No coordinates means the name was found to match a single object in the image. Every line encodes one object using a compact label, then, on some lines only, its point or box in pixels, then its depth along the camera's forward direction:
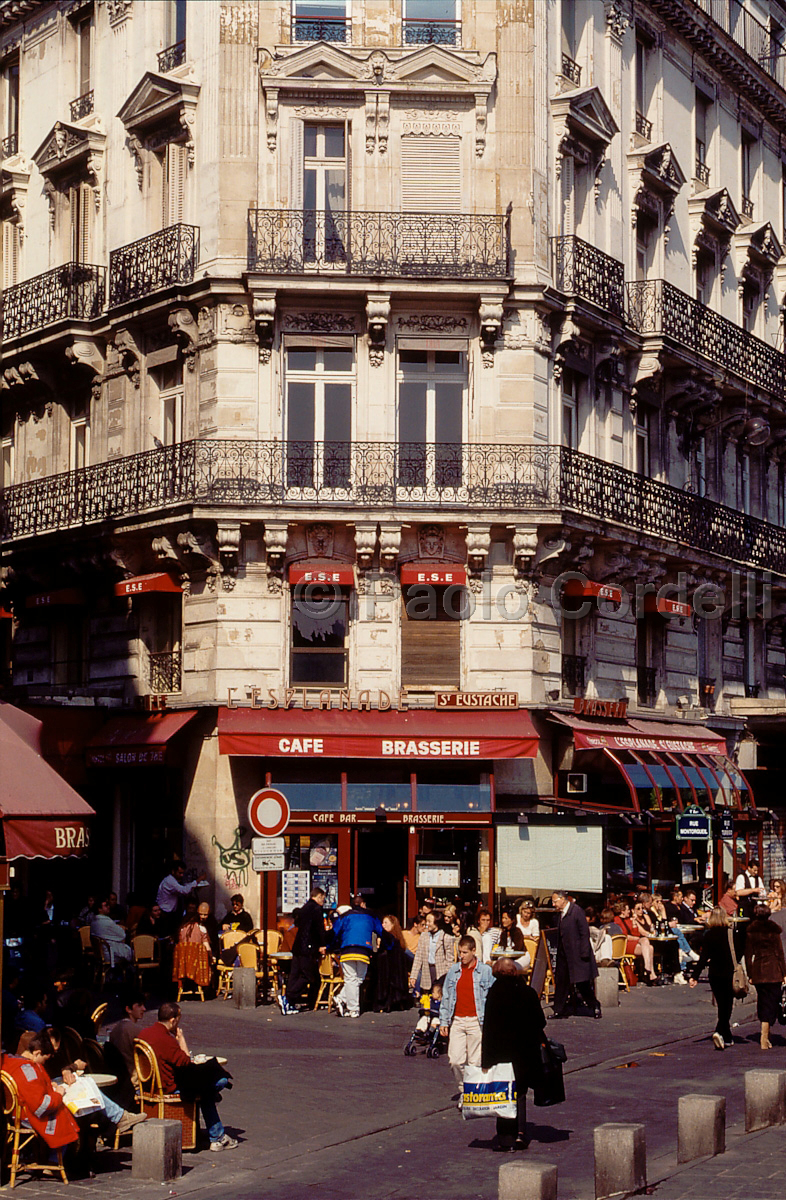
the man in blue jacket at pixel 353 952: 23.33
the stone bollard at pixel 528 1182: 11.02
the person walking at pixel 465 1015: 15.92
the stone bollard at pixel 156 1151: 13.05
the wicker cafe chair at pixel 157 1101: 14.26
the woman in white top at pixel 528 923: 24.19
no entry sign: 22.23
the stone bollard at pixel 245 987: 23.98
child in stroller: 19.84
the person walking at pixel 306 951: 23.70
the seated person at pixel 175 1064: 14.23
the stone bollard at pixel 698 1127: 13.05
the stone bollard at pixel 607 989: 24.50
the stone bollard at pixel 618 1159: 12.01
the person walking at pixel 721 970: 19.67
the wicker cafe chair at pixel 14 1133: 13.31
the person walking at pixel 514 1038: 14.12
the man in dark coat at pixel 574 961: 23.23
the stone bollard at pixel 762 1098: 14.17
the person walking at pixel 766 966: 19.77
